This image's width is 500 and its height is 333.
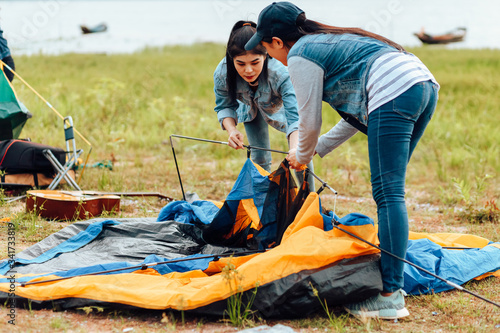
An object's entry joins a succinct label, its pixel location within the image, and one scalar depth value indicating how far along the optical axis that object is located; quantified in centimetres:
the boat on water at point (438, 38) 2545
